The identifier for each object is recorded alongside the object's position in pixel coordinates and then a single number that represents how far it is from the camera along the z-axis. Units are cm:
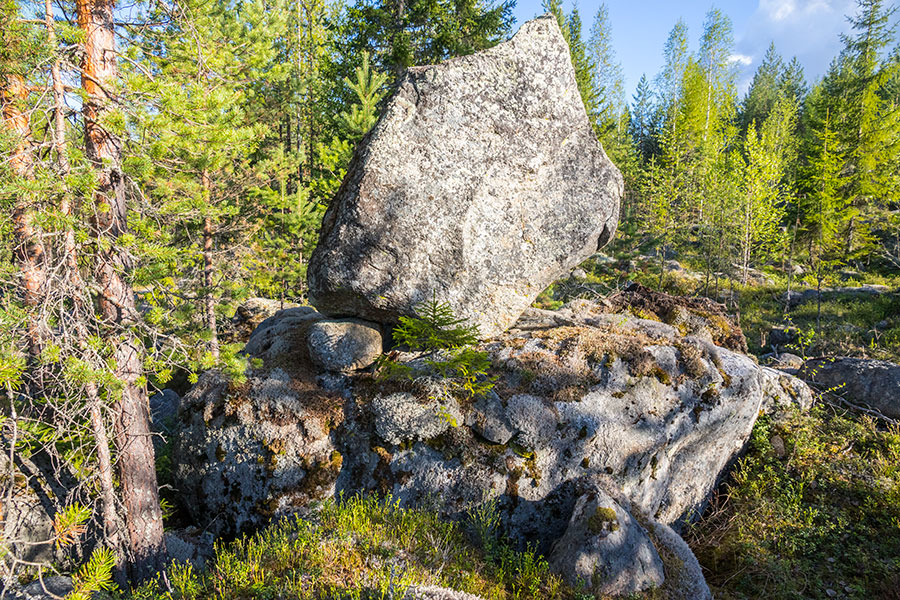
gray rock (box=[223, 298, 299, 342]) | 1235
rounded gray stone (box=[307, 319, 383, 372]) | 657
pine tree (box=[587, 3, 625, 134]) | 3747
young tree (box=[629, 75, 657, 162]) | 4684
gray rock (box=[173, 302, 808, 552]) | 568
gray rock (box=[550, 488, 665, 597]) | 457
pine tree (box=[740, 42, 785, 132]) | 4981
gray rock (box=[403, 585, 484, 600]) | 398
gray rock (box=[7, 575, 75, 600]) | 462
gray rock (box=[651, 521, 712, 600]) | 475
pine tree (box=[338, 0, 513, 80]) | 1402
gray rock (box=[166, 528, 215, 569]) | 566
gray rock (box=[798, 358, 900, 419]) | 808
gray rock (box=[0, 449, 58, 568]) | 536
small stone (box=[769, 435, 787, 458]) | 743
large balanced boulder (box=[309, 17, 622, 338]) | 639
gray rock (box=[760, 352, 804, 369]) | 1098
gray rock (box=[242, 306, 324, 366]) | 706
